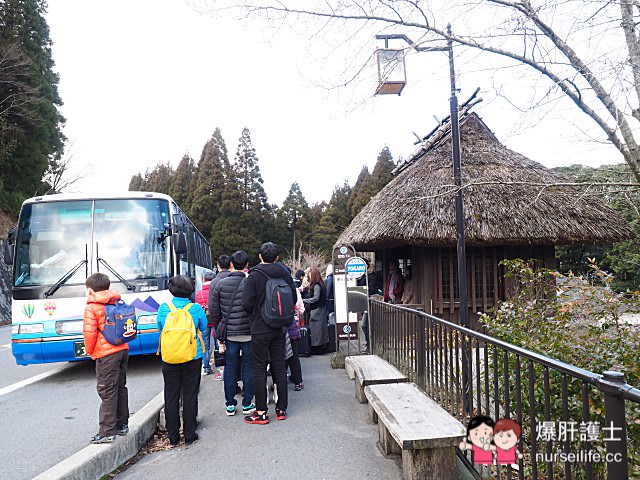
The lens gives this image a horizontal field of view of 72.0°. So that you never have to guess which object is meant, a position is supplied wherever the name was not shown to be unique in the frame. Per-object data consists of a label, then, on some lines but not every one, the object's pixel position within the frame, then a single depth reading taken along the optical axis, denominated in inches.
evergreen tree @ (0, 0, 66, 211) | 820.6
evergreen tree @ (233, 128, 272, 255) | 1396.4
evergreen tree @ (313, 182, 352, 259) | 1585.9
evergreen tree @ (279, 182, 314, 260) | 1626.5
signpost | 301.0
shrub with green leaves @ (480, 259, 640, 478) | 106.1
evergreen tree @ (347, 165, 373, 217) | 1482.5
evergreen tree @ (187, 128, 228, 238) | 1424.7
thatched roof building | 346.9
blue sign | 301.3
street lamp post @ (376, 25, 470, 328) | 267.1
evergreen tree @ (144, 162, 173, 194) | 1916.8
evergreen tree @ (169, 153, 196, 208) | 1672.0
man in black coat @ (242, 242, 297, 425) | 179.2
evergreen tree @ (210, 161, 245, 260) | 1373.0
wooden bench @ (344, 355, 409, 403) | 181.5
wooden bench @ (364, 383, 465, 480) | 115.6
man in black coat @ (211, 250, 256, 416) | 185.5
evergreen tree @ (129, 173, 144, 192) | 2147.9
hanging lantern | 185.2
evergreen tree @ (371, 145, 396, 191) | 1478.8
